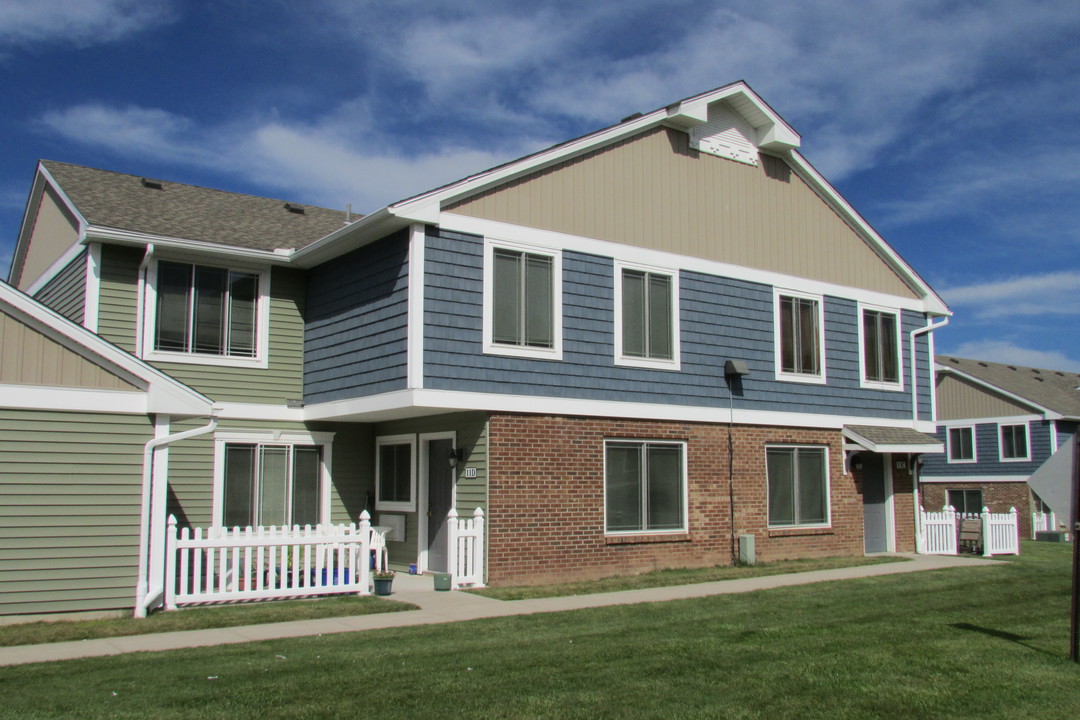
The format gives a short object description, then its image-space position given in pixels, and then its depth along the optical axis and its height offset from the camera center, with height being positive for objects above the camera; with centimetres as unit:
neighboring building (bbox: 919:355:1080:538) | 3594 +169
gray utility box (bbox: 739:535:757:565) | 1783 -133
